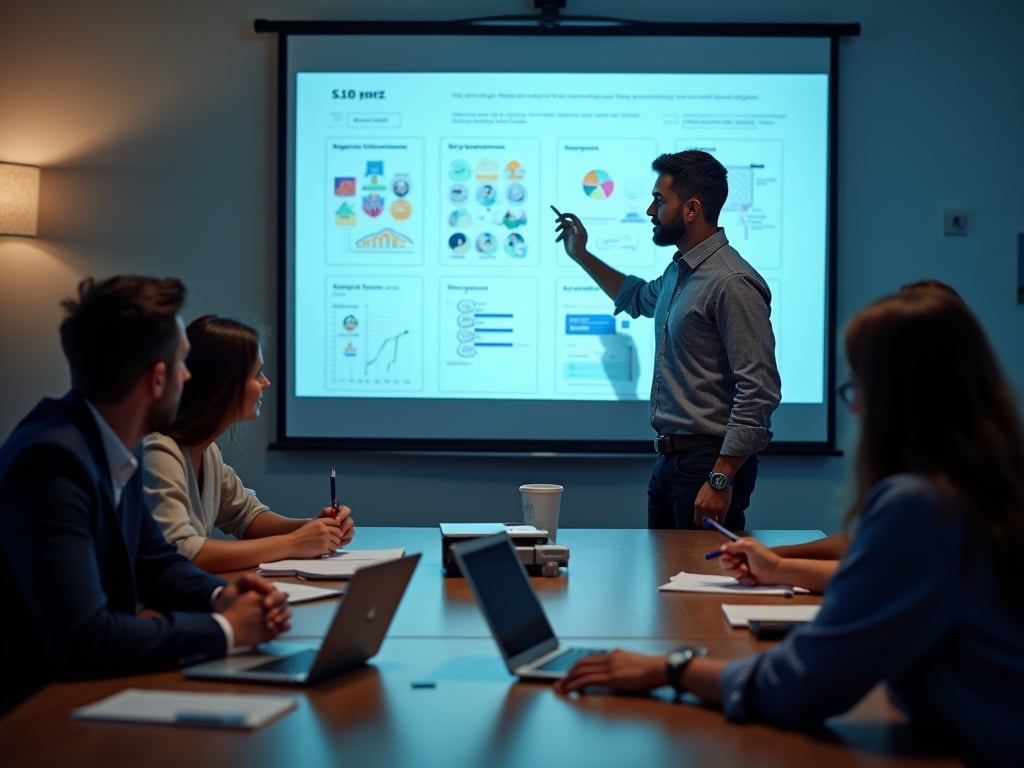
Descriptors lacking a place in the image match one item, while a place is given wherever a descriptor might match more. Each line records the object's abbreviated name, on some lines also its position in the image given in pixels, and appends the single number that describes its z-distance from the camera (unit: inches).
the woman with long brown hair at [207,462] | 92.0
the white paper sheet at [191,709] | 53.1
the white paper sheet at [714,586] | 84.9
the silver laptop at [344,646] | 59.7
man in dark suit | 61.4
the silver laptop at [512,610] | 61.7
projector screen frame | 168.9
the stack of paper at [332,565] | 89.9
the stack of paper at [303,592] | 81.1
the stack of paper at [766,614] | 73.9
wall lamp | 169.6
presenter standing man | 124.3
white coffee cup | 103.7
